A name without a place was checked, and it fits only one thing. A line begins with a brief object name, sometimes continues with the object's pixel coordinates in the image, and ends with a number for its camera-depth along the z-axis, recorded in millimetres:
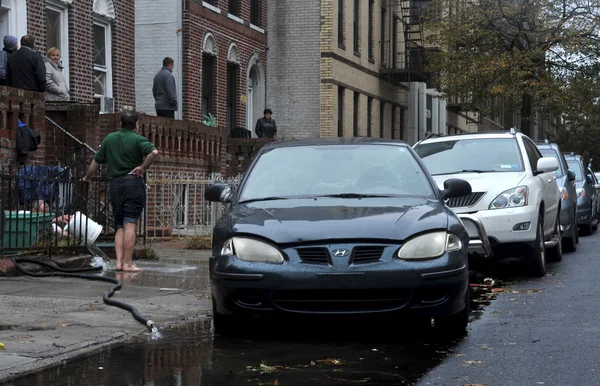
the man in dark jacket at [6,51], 15289
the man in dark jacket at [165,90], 19828
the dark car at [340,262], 7207
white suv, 12367
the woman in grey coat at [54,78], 16703
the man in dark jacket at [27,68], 14695
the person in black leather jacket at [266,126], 26831
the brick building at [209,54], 24703
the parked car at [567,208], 16656
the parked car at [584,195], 21203
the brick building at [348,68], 31516
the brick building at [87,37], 18062
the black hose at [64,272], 10030
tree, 34938
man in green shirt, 11898
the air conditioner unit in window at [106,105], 20922
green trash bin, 11602
